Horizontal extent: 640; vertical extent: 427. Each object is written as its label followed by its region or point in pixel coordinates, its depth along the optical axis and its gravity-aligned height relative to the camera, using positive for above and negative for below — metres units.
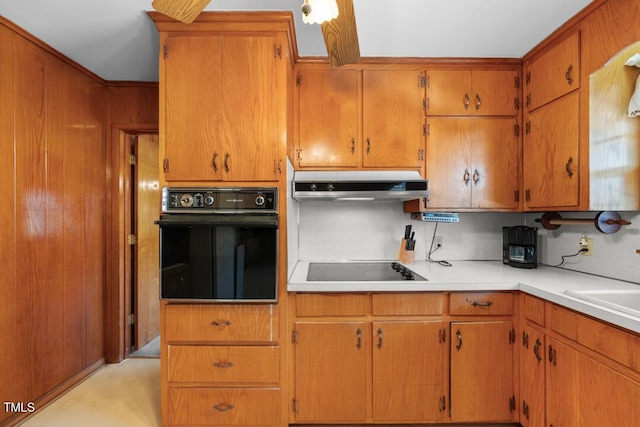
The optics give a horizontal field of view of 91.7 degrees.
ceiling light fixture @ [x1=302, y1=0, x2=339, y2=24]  0.99 +0.65
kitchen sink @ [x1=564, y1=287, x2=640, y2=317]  1.55 -0.43
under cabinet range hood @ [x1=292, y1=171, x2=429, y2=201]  1.92 +0.14
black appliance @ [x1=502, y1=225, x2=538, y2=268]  2.13 -0.25
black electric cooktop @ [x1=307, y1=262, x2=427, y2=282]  2.02 -0.43
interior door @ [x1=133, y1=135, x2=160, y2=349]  2.87 -0.32
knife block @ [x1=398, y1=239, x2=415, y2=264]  2.38 -0.34
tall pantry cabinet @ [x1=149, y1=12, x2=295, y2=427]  1.71 +0.28
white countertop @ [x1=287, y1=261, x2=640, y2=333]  1.56 -0.40
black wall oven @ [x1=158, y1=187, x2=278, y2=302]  1.66 -0.25
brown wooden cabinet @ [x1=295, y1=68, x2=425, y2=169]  2.23 +0.65
